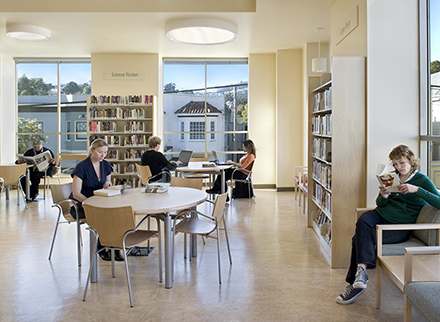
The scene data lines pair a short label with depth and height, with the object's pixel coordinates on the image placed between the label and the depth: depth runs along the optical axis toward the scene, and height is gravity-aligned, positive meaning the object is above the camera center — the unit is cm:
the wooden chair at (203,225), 358 -81
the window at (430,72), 382 +78
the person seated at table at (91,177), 398 -33
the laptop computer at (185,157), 741 -19
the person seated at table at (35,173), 809 -56
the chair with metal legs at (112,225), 304 -64
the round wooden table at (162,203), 333 -52
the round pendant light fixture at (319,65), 726 +162
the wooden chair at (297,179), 727 -65
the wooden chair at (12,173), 721 -50
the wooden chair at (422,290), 208 -88
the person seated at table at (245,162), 771 -30
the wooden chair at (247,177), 762 -61
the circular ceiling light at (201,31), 684 +225
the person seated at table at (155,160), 631 -21
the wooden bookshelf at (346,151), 384 -4
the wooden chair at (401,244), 287 -83
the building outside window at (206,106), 1035 +116
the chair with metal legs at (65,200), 396 -59
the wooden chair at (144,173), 635 -43
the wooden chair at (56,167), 859 -46
